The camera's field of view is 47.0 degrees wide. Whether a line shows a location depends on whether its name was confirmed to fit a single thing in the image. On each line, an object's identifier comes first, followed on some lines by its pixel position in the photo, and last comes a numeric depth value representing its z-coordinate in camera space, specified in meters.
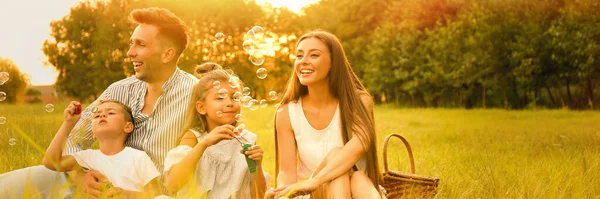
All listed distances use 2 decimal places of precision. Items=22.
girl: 4.03
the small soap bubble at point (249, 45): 4.83
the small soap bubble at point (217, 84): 4.10
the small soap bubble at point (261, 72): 4.85
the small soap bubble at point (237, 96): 4.06
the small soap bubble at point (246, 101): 4.17
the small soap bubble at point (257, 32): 4.87
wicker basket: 4.70
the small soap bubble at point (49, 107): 4.52
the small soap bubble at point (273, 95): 4.59
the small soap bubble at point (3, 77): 4.58
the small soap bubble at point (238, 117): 4.07
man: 4.36
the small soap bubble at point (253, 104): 4.28
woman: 4.20
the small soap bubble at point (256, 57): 4.87
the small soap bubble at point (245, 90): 4.31
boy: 4.07
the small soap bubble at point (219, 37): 4.83
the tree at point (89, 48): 30.30
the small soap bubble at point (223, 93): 4.01
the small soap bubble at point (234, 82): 4.03
